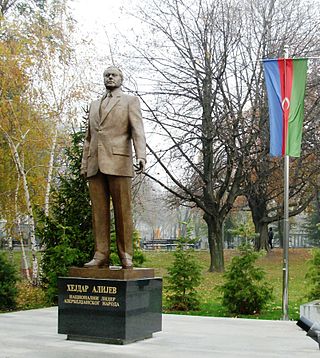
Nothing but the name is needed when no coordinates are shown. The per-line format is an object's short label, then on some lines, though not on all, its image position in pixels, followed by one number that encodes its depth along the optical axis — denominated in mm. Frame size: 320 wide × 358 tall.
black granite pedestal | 7977
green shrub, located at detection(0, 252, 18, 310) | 13156
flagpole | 11762
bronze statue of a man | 8305
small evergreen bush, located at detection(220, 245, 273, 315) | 12656
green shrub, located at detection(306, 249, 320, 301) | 12235
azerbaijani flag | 12359
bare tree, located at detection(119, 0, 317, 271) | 21578
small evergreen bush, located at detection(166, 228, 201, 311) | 13320
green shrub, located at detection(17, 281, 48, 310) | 14016
